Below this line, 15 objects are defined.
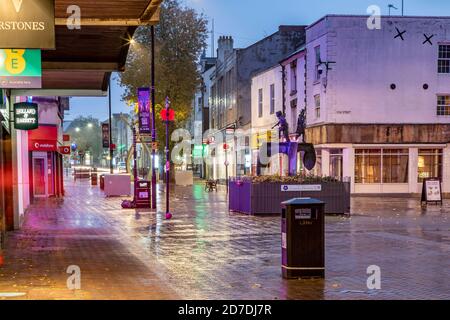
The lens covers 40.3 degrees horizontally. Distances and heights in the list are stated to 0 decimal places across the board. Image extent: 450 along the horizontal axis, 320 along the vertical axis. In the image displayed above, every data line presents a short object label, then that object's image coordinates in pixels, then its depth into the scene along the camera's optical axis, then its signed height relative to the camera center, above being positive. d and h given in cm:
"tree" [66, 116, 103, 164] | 13477 +205
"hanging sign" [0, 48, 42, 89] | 1024 +134
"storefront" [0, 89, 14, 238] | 1644 -71
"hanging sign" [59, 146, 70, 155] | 3966 -13
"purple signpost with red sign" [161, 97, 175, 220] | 2073 -5
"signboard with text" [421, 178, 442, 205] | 2680 -209
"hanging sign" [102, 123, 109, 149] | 6550 +141
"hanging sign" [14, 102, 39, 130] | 1714 +95
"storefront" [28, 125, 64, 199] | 3203 -80
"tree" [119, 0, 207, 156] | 4712 +720
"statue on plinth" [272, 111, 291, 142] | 2464 +78
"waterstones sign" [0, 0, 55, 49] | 845 +171
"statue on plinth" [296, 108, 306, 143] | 2633 +86
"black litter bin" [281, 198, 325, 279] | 967 -149
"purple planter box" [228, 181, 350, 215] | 2116 -179
